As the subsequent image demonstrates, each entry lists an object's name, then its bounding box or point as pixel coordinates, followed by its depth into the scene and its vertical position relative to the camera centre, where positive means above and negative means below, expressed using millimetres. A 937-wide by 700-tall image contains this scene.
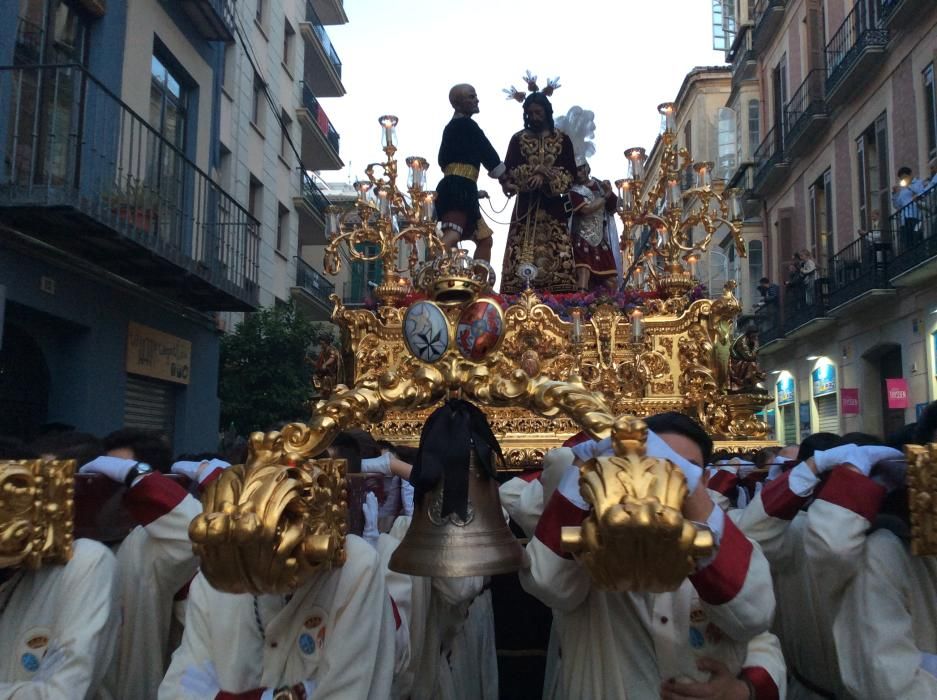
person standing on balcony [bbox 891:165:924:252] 13703 +3738
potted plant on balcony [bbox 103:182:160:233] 9016 +2419
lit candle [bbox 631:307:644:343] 5782 +753
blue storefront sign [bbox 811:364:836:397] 18839 +1351
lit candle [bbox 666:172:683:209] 6516 +1824
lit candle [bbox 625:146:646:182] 6918 +2195
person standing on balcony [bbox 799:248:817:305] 19141 +3643
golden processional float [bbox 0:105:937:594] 1850 -151
